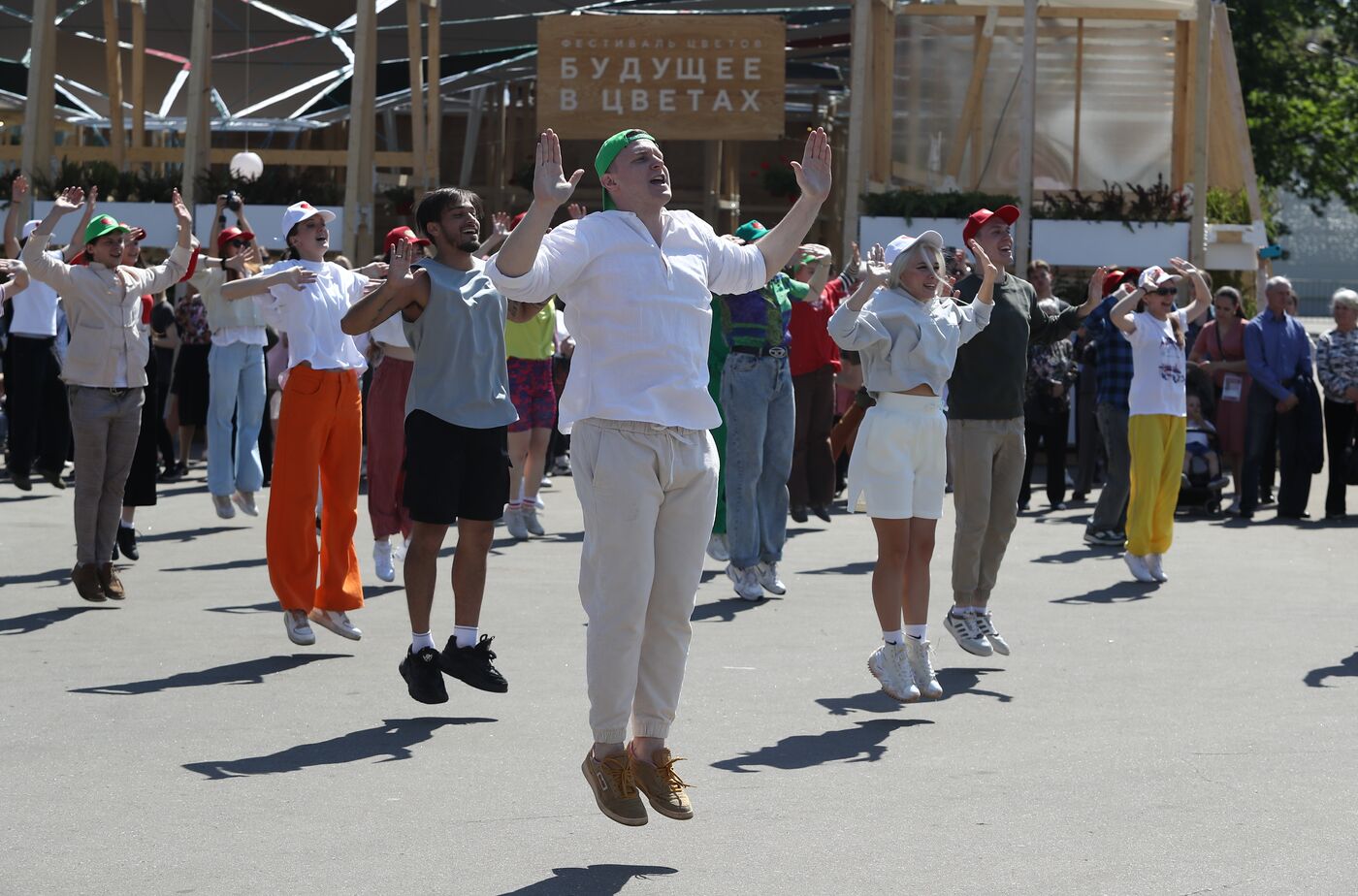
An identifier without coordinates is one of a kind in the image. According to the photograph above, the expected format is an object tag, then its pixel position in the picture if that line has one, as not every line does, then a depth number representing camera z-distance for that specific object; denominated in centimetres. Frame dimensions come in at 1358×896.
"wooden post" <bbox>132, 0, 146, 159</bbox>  2286
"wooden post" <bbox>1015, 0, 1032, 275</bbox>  1969
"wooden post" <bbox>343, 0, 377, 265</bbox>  2067
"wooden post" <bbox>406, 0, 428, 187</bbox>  2224
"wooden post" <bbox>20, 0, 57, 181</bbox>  2133
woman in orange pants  918
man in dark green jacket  920
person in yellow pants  1206
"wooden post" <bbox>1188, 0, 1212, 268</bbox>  1986
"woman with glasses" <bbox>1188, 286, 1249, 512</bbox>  1728
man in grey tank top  793
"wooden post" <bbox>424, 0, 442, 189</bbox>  2275
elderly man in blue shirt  1655
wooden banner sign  2128
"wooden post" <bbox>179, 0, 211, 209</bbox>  2073
